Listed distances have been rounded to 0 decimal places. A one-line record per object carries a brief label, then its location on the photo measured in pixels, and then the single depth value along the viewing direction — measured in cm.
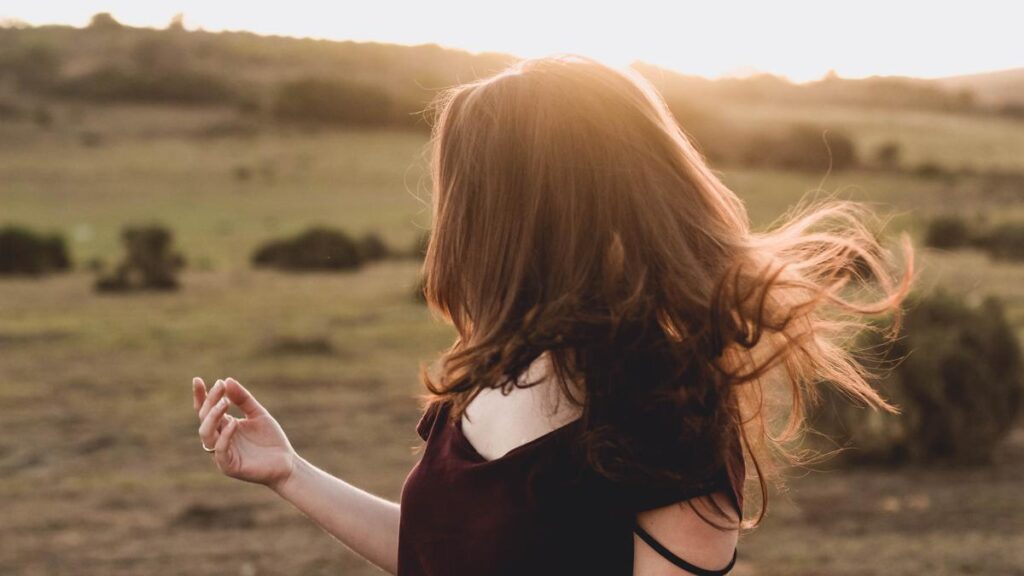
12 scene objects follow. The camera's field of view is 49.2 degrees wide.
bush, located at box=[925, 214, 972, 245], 2294
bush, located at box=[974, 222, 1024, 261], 2064
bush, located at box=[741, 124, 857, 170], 3656
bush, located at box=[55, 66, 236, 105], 4594
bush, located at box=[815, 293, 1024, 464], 745
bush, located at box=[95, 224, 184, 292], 1695
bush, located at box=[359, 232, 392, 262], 2135
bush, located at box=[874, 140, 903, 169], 3725
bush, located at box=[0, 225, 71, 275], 1903
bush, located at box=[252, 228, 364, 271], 1998
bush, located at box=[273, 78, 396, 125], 4500
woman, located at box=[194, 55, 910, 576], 146
